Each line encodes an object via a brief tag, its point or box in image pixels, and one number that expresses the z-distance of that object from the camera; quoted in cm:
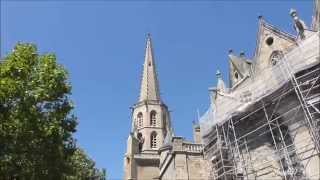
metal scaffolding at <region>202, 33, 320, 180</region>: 1579
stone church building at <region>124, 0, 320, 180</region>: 1608
